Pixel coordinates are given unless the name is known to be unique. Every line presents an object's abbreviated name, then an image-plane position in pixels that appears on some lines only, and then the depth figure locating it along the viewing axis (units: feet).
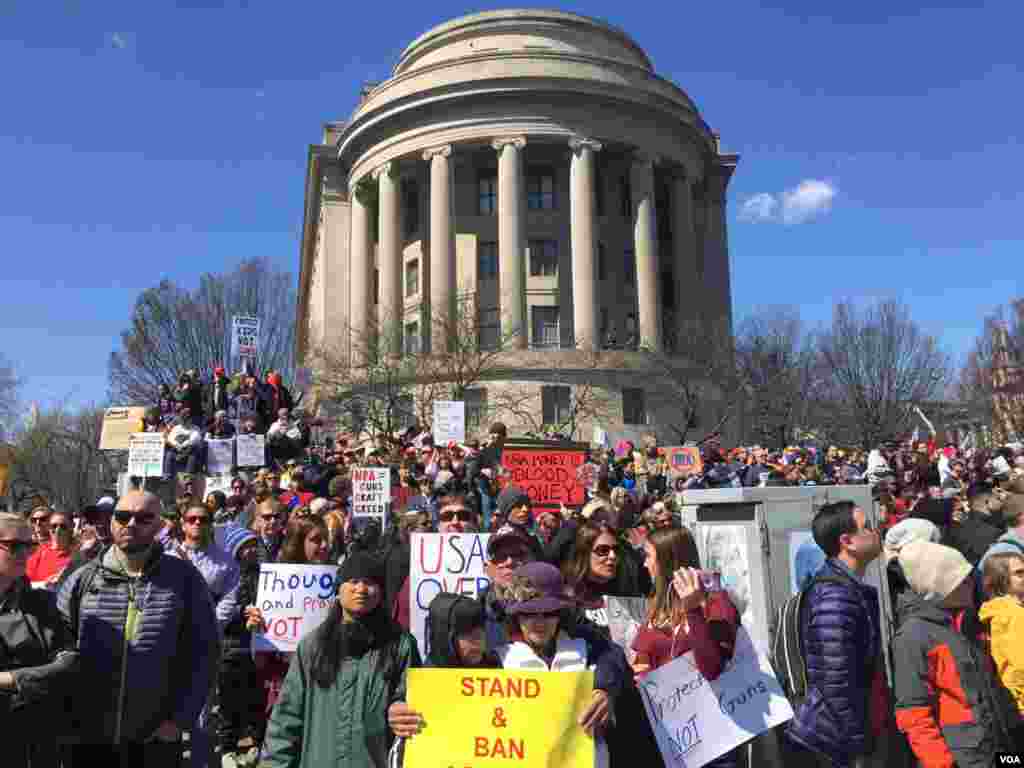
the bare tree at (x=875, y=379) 170.50
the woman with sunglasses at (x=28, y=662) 15.49
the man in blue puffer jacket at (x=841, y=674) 15.01
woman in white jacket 13.65
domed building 157.79
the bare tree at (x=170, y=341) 172.55
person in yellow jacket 16.48
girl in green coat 14.35
